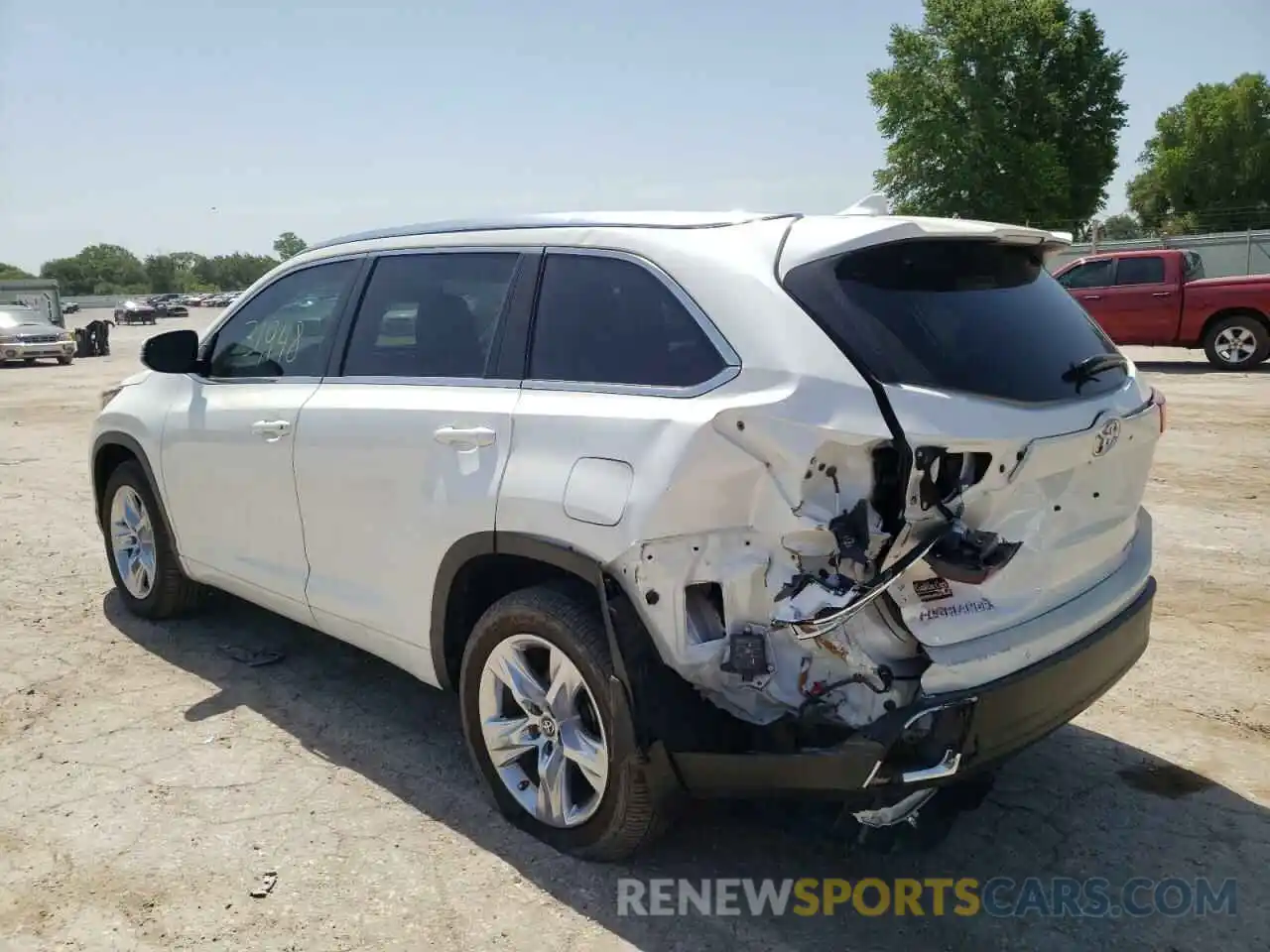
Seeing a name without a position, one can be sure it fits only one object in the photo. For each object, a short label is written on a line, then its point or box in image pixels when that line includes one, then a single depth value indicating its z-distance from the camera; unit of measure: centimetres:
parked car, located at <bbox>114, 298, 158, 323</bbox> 5788
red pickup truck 1509
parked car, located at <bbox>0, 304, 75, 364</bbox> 2458
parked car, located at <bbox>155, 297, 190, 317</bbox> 6456
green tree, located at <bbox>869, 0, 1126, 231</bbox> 4297
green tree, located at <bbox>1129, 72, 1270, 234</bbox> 6184
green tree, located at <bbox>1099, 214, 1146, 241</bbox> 6488
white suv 255
